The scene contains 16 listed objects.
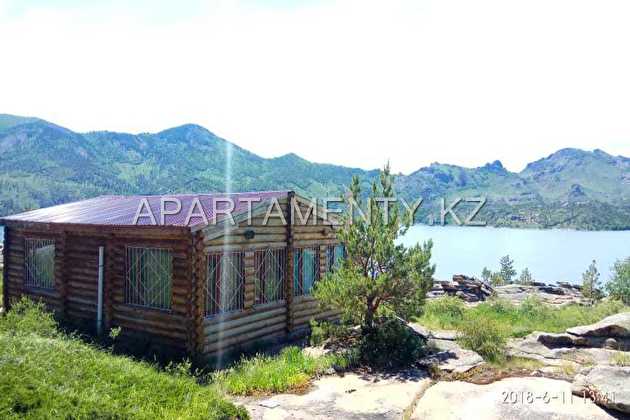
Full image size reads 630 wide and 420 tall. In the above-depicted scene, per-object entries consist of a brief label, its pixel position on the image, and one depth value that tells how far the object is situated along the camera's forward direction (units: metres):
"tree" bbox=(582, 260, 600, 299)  25.20
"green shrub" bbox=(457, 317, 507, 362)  11.52
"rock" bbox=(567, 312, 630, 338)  12.78
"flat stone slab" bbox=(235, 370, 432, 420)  7.97
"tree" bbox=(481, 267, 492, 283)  40.61
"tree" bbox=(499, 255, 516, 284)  40.56
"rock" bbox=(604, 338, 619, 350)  12.55
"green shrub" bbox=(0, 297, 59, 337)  10.46
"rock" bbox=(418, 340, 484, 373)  10.18
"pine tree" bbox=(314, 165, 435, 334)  11.02
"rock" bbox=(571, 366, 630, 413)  7.29
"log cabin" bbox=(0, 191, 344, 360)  10.90
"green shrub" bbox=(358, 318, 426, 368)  10.73
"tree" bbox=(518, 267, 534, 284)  38.21
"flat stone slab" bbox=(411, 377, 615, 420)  7.41
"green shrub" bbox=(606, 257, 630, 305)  23.14
